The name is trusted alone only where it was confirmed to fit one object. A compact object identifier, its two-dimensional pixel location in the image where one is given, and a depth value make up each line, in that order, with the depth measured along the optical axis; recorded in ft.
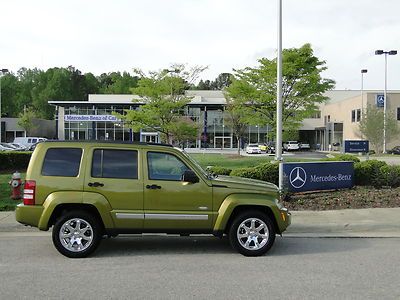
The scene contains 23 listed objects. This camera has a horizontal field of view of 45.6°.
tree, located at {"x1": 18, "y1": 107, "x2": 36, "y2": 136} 244.75
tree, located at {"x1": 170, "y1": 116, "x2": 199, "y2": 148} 81.66
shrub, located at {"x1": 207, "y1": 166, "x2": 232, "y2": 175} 45.27
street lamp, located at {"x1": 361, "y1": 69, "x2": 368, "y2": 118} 183.71
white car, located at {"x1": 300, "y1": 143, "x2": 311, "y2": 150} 239.71
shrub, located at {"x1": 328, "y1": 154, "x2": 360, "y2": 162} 55.21
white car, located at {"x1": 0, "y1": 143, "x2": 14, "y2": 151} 147.89
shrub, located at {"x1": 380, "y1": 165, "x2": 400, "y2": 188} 48.65
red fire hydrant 40.79
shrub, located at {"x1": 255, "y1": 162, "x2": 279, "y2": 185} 44.98
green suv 23.71
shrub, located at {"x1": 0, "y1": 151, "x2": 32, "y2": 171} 68.90
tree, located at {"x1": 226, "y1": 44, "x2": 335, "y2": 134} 78.64
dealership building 228.43
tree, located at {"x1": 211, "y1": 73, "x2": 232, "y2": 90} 429.38
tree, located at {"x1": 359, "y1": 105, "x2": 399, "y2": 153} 159.43
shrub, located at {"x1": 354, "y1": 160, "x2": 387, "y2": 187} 48.78
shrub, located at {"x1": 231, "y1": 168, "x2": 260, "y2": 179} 44.29
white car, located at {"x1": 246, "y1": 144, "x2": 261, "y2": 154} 184.32
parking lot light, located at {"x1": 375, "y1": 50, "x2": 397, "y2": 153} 159.43
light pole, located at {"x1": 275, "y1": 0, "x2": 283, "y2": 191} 54.34
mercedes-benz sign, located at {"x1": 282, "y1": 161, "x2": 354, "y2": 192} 43.86
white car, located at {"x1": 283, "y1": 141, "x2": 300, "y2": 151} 220.84
